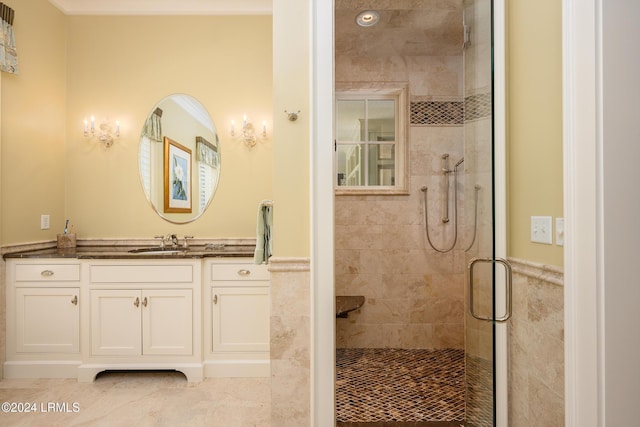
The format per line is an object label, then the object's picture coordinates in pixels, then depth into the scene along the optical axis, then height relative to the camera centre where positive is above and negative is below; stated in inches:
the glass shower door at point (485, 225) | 53.1 -1.6
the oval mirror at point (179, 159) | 118.3 +19.9
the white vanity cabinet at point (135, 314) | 97.0 -28.8
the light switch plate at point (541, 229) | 49.0 -2.2
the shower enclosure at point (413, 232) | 117.5 -6.0
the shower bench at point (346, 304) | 103.9 -28.8
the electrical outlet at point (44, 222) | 110.3 -2.2
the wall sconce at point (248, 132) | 117.8 +29.1
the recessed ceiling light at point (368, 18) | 95.5 +57.3
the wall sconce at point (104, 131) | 116.8 +29.3
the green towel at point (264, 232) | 72.0 -3.7
